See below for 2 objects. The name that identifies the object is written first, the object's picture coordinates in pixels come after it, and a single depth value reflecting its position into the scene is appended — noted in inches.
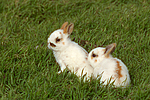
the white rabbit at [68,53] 315.0
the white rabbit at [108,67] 279.0
